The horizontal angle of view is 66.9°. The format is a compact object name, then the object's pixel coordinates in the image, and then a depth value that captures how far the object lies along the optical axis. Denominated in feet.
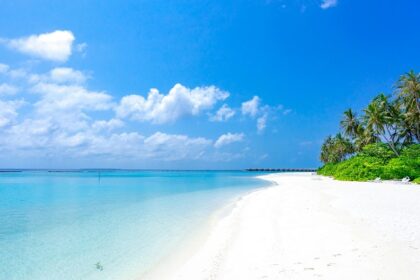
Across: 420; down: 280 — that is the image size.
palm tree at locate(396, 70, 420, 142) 121.60
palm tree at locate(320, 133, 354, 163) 212.64
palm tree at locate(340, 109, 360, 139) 172.04
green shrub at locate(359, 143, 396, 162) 122.62
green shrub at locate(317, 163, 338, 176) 176.65
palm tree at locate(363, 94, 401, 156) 134.51
